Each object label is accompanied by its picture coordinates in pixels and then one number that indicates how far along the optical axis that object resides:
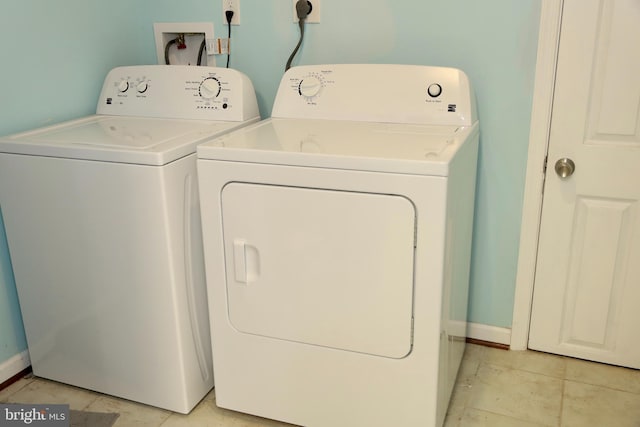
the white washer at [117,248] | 1.70
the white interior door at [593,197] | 1.82
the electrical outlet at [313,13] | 2.15
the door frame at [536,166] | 1.86
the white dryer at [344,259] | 1.49
